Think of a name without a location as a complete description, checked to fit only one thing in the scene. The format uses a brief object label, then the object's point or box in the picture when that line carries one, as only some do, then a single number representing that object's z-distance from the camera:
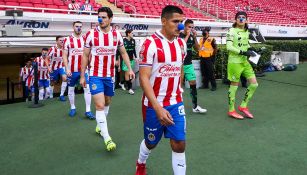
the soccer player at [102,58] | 4.68
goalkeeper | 6.07
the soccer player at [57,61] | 8.42
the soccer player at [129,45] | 9.33
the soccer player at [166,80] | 2.96
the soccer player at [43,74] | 8.94
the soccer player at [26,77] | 9.72
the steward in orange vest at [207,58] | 9.49
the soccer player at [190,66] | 6.34
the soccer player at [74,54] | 6.38
